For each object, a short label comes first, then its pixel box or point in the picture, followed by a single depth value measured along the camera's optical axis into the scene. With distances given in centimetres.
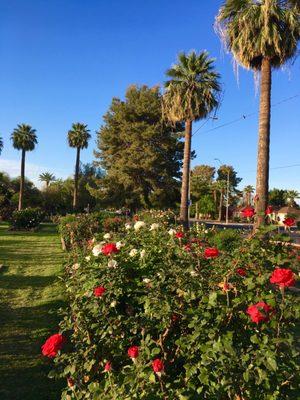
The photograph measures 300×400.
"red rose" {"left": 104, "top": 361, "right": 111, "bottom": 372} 286
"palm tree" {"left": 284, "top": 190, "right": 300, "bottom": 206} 9425
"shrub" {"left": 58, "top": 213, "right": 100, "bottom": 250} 1384
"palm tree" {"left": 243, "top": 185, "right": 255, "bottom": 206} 9168
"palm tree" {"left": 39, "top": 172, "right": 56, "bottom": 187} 9762
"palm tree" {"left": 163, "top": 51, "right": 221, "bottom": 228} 2227
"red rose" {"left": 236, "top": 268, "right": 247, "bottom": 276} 306
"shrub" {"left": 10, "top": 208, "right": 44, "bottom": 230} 2738
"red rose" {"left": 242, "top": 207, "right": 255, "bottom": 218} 381
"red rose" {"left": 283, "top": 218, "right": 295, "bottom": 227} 345
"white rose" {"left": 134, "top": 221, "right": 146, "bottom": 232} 564
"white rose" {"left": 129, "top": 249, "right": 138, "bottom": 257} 403
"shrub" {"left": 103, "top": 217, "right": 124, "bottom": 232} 1585
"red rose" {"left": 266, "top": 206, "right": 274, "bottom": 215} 373
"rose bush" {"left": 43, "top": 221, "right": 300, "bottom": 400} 251
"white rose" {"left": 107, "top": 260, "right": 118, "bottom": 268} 362
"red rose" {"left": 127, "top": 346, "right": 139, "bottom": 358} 265
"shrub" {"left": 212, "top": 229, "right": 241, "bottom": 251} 1412
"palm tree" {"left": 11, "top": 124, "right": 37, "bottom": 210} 4803
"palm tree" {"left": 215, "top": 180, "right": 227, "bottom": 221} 7686
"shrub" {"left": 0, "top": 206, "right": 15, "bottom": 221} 3747
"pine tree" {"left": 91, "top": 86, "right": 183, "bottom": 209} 3756
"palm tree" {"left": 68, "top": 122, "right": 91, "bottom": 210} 5116
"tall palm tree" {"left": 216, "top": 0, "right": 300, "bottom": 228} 1245
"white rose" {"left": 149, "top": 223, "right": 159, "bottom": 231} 520
